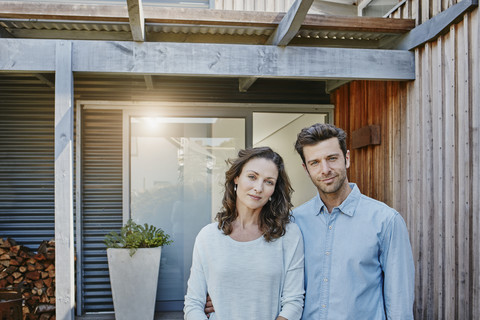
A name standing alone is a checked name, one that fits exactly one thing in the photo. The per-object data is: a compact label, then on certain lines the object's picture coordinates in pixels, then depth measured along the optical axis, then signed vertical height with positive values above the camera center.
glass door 5.00 -0.22
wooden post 3.21 -0.15
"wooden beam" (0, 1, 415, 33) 3.24 +1.10
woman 1.74 -0.37
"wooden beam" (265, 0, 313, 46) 3.01 +1.00
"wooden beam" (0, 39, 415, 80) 3.30 +0.79
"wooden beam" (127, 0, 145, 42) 3.00 +1.00
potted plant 4.46 -1.14
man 1.66 -0.33
